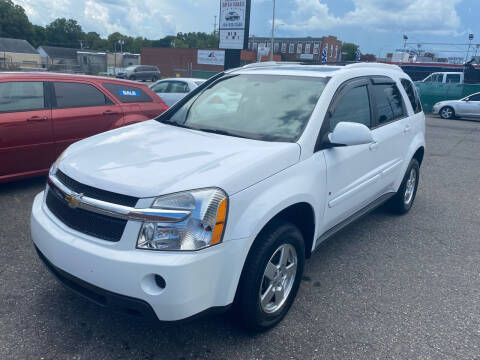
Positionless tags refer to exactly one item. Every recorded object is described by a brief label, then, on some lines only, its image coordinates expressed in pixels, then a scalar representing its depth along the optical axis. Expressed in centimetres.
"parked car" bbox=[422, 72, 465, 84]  2728
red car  519
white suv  224
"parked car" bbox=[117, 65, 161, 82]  4250
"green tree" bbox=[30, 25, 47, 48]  10472
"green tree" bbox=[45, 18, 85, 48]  10956
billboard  1808
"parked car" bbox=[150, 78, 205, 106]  1205
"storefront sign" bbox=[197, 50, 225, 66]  4298
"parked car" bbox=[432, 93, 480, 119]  1986
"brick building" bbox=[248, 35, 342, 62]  8494
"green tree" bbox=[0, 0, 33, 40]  8375
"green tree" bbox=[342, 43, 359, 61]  10494
